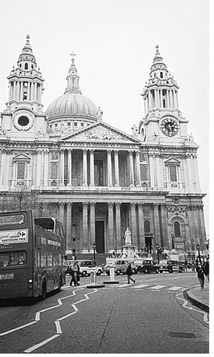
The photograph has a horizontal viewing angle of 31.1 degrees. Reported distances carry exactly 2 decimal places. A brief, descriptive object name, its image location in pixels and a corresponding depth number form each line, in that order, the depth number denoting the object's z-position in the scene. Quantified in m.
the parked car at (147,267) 44.69
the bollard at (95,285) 25.42
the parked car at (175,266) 48.28
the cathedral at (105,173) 58.25
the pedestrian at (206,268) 25.74
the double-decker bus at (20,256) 16.92
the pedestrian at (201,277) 21.78
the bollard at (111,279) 29.05
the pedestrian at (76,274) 28.61
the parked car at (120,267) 43.60
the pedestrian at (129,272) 28.07
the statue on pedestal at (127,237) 55.24
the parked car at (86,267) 43.97
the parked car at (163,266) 48.22
